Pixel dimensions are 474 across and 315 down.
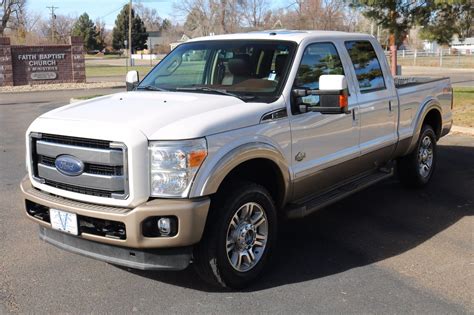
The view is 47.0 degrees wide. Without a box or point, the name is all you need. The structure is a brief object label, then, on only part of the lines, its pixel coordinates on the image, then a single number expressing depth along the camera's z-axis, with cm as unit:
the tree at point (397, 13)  1547
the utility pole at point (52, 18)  7888
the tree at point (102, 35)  10681
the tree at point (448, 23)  1467
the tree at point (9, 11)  7231
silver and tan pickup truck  366
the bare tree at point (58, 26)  8581
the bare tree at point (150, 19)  12044
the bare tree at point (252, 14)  5516
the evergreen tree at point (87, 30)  9938
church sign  2667
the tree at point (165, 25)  10828
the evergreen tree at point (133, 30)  9544
